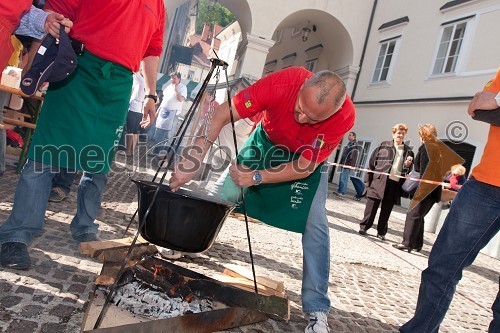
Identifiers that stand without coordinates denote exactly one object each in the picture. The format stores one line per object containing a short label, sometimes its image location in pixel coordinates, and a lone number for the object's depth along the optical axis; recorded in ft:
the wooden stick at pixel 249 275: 10.19
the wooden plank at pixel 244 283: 9.82
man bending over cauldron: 8.69
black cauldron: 7.11
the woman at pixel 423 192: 20.86
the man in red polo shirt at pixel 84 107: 8.89
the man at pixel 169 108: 33.06
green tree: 192.24
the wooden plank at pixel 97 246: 9.67
